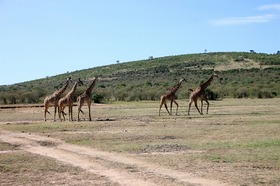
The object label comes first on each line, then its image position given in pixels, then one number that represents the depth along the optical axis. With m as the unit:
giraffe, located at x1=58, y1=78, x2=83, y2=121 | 28.19
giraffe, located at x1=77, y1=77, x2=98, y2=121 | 28.35
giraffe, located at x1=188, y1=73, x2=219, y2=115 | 31.73
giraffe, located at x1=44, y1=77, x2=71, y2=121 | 29.33
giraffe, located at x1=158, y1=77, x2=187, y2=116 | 32.44
